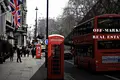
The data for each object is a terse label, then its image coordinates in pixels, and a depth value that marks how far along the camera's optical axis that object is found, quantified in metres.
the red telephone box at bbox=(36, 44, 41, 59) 31.16
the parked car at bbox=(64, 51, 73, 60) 31.71
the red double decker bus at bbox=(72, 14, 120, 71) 14.07
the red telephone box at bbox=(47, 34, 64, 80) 11.57
